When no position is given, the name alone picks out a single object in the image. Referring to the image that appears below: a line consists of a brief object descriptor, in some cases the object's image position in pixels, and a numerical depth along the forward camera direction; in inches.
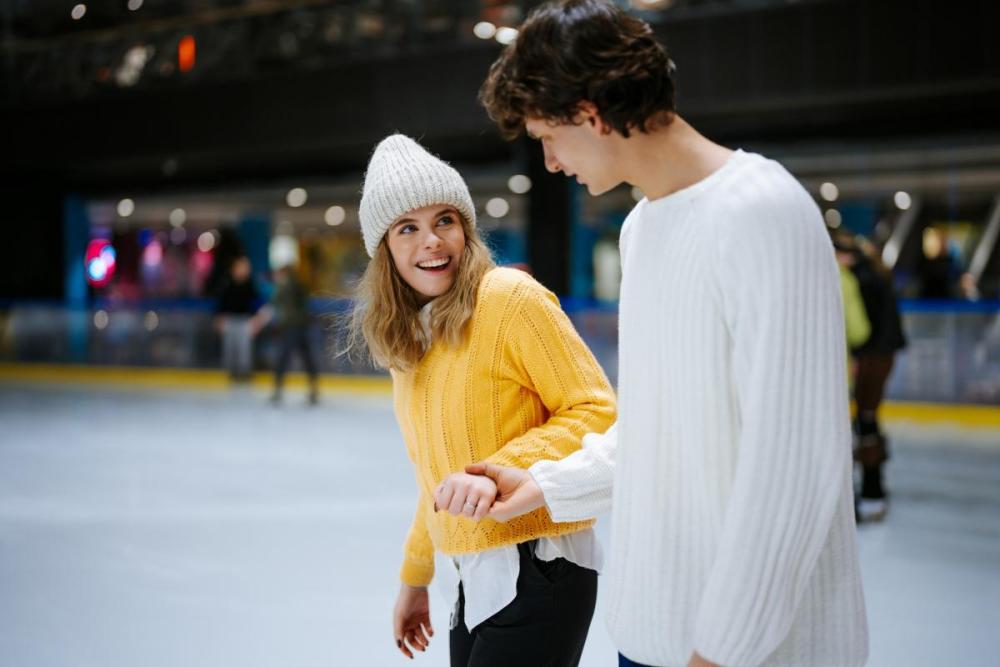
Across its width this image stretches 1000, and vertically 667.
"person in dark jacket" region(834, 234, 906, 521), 199.5
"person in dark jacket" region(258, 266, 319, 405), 410.3
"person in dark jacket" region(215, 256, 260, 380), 482.0
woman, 57.7
